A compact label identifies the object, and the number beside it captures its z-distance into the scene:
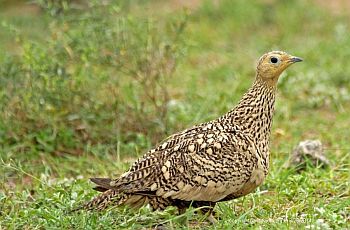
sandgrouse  10.52
